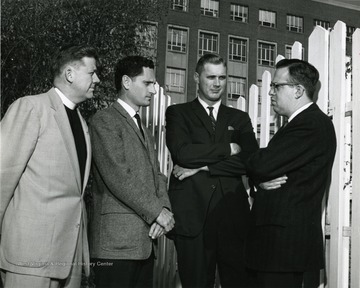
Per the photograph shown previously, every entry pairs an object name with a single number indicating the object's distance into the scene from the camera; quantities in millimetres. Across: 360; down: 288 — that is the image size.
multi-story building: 32906
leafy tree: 5824
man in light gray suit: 2477
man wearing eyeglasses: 2848
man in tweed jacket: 2951
